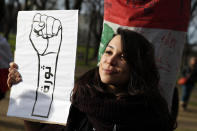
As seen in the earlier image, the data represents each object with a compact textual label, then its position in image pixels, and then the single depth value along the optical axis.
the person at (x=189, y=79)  8.76
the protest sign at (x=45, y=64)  1.87
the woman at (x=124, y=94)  1.64
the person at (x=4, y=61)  2.68
